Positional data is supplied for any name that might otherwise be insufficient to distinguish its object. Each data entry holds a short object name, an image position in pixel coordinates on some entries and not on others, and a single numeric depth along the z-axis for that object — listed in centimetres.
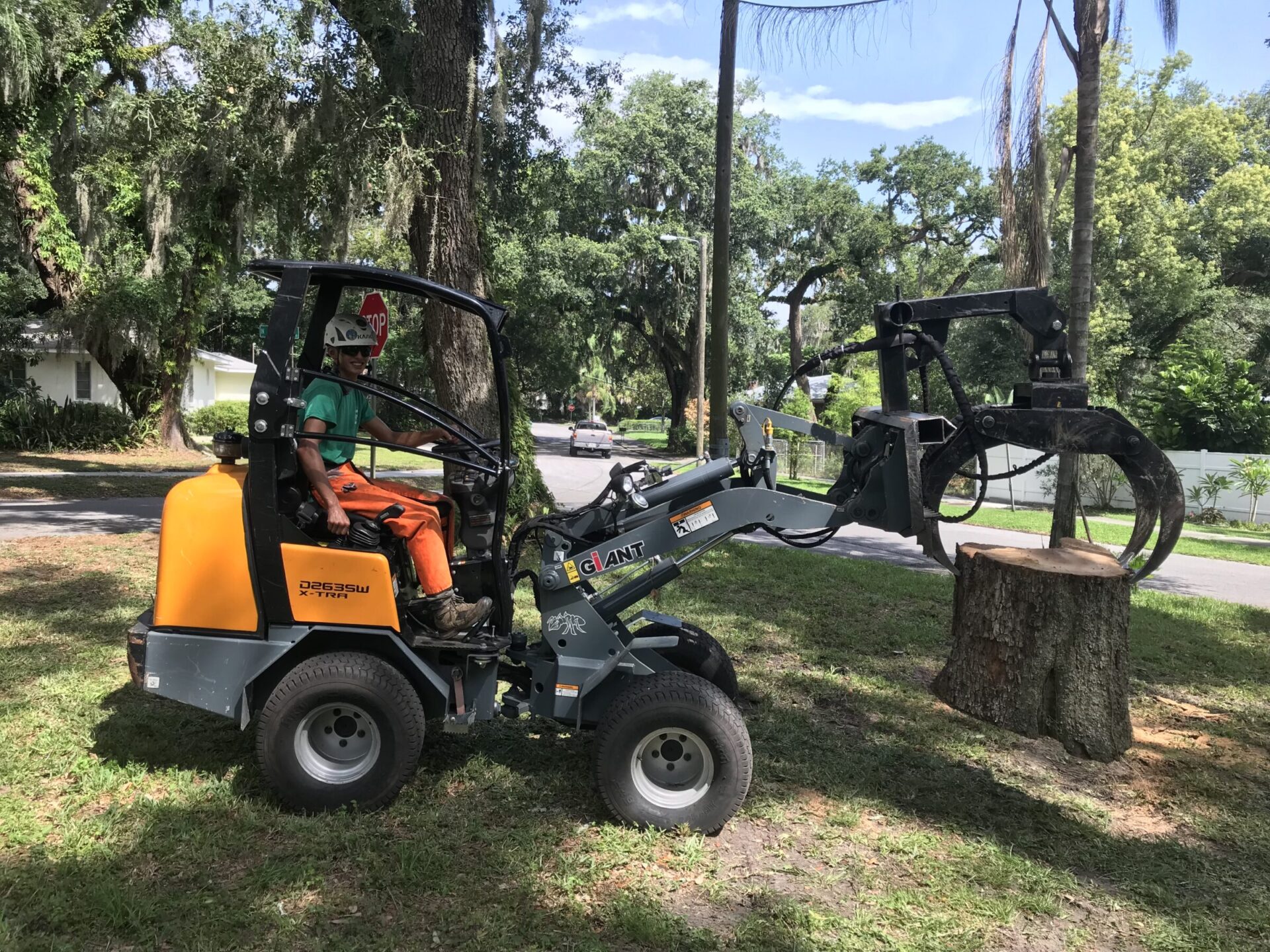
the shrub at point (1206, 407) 2091
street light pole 2202
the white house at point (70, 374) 2842
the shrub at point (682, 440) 3700
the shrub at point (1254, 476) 1898
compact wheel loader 375
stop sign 659
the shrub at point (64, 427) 2247
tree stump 430
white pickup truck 3594
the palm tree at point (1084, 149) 733
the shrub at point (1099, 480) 2181
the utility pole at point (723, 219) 945
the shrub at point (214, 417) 3247
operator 377
